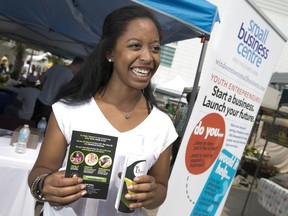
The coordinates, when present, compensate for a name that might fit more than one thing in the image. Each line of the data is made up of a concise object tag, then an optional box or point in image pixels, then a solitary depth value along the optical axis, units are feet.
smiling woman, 4.37
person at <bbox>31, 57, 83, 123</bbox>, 16.60
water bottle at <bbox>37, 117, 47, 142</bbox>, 12.48
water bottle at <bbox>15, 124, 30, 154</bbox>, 10.11
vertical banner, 7.28
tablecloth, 9.46
